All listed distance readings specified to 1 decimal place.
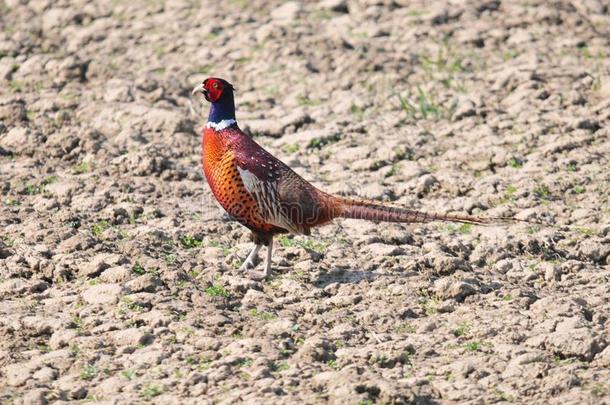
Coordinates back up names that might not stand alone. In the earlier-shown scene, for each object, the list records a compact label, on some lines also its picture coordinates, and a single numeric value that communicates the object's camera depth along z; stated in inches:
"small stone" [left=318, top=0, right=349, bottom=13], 872.9
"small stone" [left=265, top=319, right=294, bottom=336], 485.7
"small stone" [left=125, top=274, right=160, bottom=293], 521.7
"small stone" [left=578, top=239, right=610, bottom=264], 564.7
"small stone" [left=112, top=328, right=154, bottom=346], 474.9
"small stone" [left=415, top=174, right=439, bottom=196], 652.1
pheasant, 551.2
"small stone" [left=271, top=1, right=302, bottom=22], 862.5
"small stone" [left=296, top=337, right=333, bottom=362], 460.8
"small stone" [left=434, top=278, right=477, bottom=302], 519.5
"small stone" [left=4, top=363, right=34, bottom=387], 443.8
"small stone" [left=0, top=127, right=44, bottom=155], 699.4
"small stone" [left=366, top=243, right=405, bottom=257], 571.8
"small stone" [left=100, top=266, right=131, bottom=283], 532.4
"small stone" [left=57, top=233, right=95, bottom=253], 563.5
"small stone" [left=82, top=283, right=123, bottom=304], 511.5
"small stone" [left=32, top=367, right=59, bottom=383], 446.0
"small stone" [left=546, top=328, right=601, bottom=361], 460.4
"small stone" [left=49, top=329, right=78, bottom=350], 474.6
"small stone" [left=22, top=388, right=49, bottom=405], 425.1
